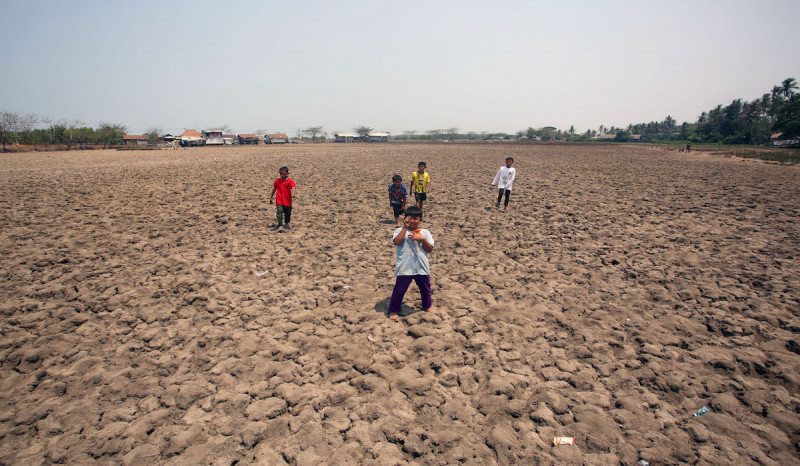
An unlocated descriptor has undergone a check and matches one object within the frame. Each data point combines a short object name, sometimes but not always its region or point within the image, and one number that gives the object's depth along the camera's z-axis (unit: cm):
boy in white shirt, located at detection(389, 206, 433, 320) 460
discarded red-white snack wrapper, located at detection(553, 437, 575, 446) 308
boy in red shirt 890
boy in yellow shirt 941
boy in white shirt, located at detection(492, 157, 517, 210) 1127
